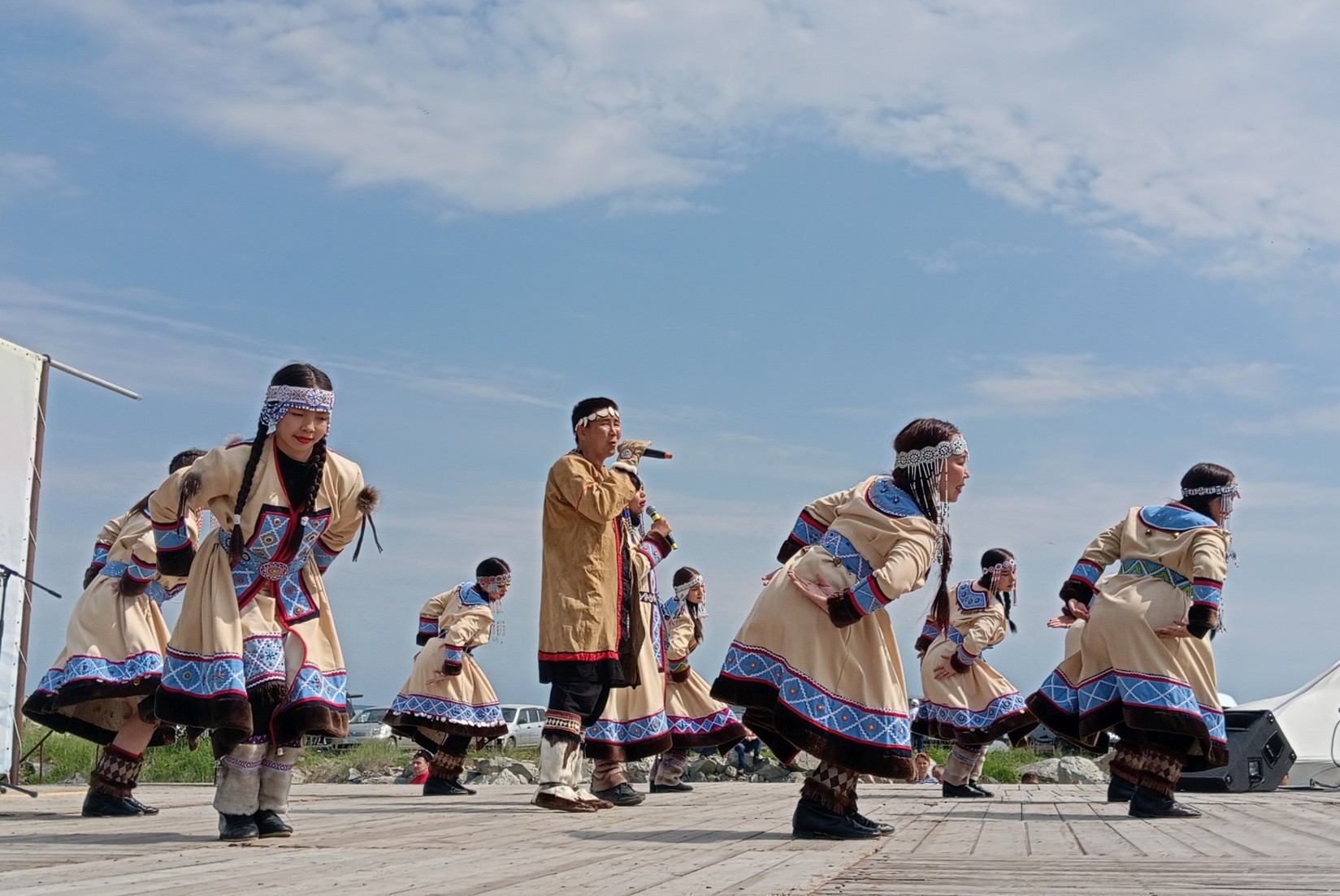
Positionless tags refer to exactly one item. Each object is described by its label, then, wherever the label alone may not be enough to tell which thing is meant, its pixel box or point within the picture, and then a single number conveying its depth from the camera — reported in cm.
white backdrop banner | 904
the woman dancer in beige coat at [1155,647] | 695
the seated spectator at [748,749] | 1524
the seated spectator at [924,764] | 1165
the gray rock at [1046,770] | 1462
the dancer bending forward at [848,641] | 511
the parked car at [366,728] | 2678
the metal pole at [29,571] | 909
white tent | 1374
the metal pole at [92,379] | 962
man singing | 646
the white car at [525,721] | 3014
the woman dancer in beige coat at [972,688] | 1005
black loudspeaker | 1145
